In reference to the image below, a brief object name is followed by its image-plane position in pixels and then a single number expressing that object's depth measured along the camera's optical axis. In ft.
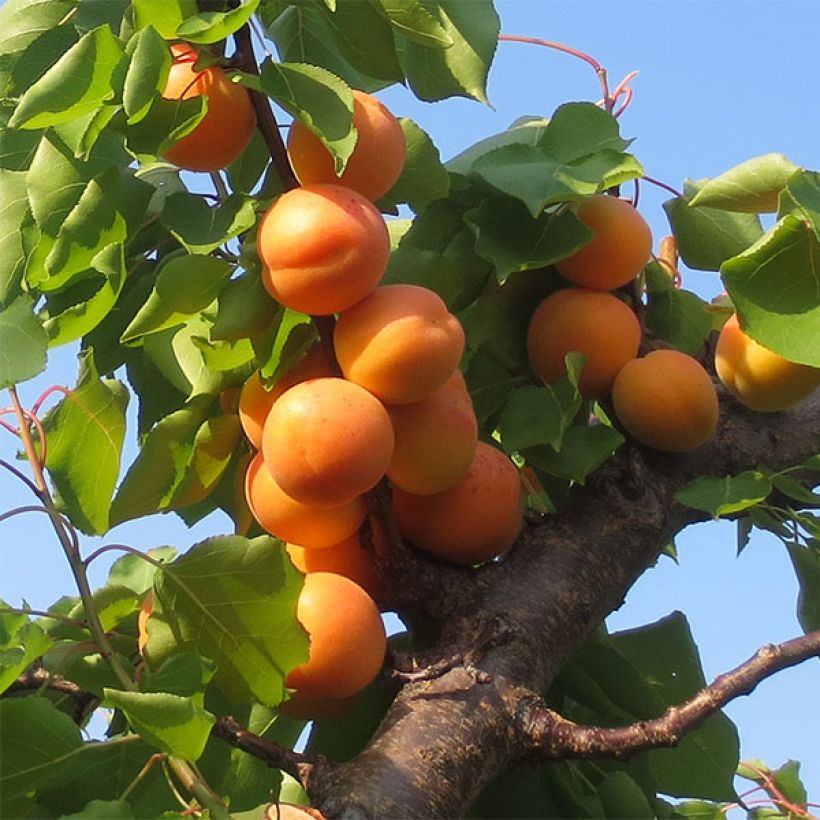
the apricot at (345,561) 3.18
